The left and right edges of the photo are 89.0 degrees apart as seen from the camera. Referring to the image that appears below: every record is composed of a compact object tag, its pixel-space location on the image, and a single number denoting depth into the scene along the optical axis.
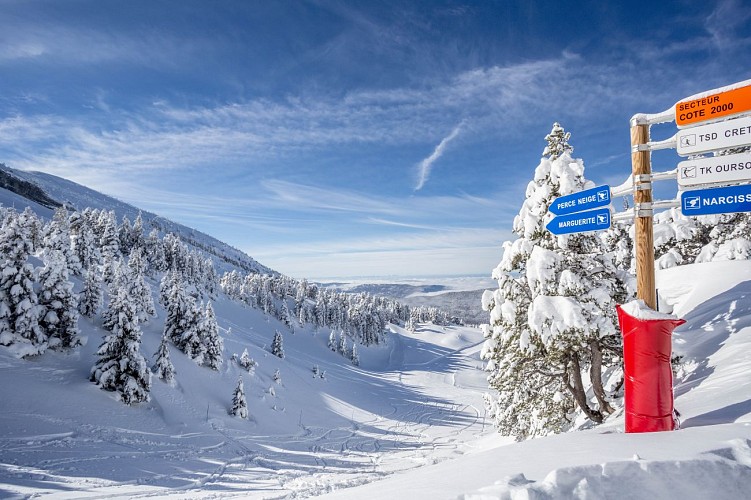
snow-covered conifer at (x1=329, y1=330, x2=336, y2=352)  103.56
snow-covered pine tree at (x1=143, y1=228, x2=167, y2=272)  99.06
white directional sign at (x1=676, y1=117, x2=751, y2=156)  5.07
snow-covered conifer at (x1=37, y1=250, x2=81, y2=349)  29.80
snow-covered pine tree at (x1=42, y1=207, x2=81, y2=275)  53.34
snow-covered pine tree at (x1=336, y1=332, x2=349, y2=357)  104.19
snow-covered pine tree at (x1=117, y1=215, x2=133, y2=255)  98.32
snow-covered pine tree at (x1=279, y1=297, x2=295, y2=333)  108.31
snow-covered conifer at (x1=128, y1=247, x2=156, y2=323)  45.50
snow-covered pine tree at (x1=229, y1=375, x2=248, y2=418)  36.34
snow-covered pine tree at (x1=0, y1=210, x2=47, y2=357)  27.92
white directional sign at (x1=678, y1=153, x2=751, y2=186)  5.04
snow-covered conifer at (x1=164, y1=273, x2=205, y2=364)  42.00
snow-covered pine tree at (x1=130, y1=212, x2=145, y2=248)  100.31
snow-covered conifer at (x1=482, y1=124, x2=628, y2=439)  9.26
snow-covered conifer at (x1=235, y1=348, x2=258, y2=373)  49.81
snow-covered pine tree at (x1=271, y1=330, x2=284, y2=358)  69.98
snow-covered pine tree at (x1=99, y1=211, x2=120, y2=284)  77.88
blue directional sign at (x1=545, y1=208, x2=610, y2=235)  6.19
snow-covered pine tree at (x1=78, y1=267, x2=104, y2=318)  38.10
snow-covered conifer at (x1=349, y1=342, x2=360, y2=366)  101.50
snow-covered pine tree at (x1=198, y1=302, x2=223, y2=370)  42.81
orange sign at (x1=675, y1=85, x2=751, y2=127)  5.07
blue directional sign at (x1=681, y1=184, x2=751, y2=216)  5.01
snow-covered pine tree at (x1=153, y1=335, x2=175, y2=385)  34.56
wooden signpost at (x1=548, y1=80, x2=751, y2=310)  5.09
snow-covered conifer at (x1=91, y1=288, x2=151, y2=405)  28.39
